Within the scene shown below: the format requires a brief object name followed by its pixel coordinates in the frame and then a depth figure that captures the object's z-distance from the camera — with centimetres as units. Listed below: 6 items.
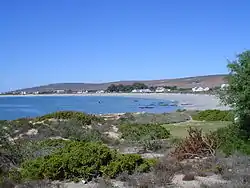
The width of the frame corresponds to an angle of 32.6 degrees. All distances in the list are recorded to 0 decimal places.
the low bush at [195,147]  1459
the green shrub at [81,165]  1152
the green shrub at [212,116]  3589
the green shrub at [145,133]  2011
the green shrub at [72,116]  3039
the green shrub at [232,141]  1408
